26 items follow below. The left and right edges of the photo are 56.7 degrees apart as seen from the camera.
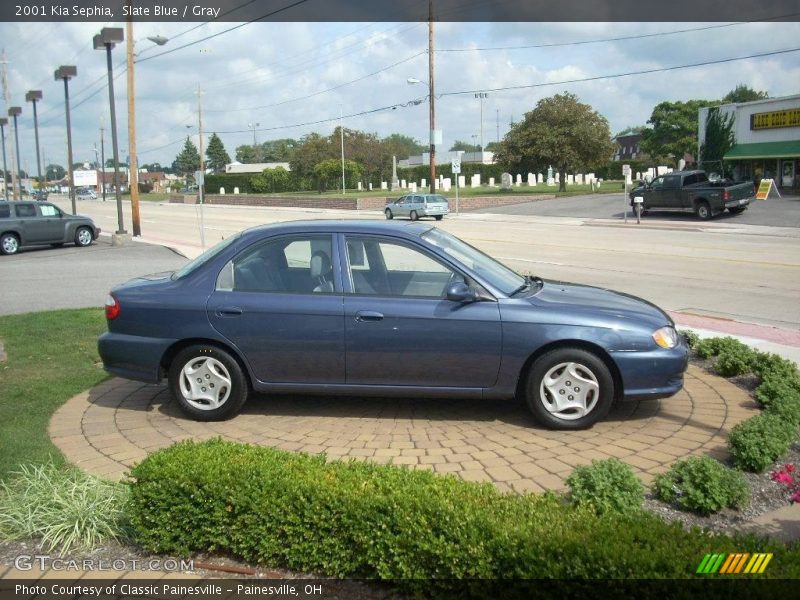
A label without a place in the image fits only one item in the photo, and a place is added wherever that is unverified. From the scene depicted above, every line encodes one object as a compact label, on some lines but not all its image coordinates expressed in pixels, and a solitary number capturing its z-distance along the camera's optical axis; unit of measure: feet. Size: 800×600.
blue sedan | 17.78
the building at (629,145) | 369.50
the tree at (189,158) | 405.59
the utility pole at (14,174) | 201.57
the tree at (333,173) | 254.27
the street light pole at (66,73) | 109.91
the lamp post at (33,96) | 140.05
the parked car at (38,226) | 77.30
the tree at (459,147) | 615.98
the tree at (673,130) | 277.44
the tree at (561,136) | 179.83
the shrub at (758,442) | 14.88
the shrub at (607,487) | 12.55
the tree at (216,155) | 427.33
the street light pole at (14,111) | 163.43
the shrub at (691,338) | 25.16
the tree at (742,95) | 320.09
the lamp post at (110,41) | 89.81
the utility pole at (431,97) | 135.95
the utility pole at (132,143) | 90.67
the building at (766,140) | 131.75
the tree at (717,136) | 143.13
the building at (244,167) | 391.18
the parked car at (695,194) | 106.93
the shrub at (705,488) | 13.19
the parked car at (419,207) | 130.31
